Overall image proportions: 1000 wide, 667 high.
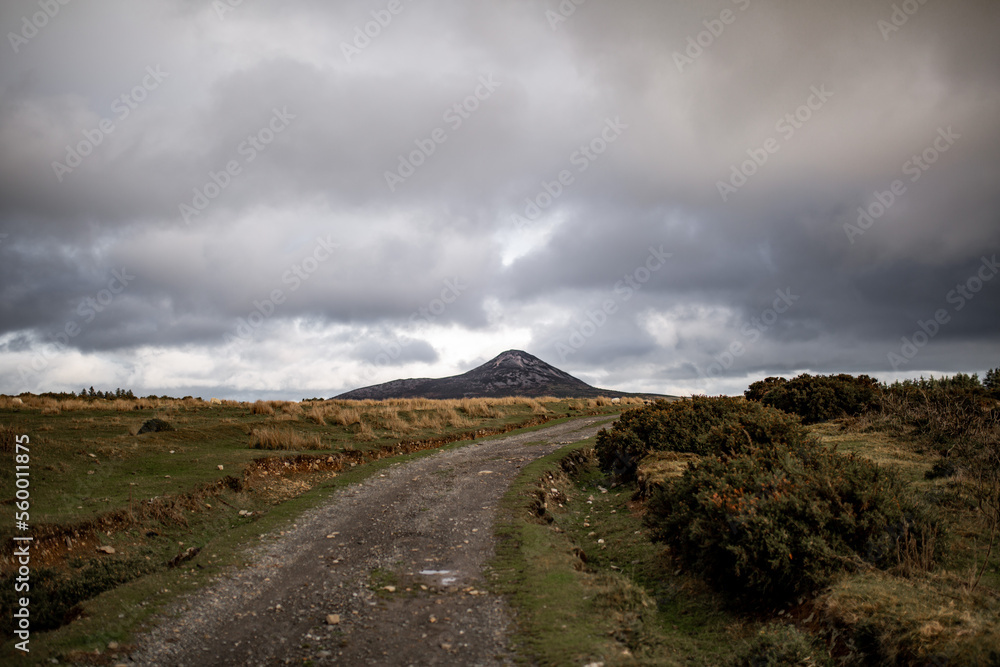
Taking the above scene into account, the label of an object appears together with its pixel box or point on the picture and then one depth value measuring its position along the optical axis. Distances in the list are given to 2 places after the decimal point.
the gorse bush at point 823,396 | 21.03
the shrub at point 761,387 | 25.87
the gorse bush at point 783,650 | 5.39
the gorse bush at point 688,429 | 13.09
